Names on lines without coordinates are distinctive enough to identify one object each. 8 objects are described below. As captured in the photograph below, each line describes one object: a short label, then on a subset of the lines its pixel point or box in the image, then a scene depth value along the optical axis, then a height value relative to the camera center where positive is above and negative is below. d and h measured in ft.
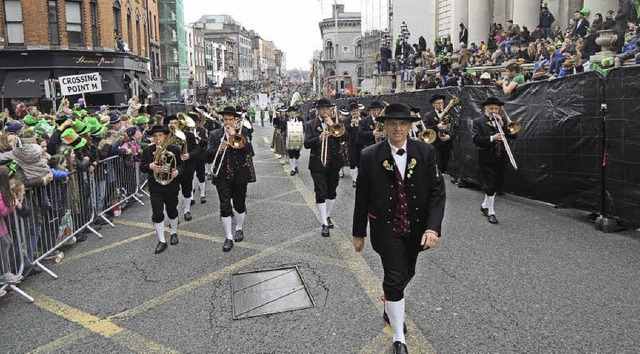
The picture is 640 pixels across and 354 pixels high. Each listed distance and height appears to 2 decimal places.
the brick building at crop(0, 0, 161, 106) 86.58 +12.68
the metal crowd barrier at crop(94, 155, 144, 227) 30.96 -4.68
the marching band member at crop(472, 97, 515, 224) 27.63 -2.17
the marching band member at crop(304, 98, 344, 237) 26.84 -2.54
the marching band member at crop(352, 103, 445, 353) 13.82 -2.44
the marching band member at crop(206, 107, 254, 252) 24.72 -2.72
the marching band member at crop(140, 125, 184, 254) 24.64 -3.42
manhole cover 17.06 -6.53
